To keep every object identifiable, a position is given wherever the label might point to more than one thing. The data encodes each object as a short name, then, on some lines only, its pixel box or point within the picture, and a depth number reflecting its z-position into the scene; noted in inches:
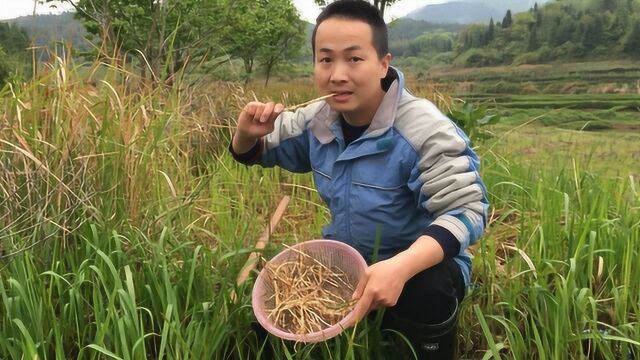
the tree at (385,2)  430.8
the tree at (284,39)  676.7
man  44.6
